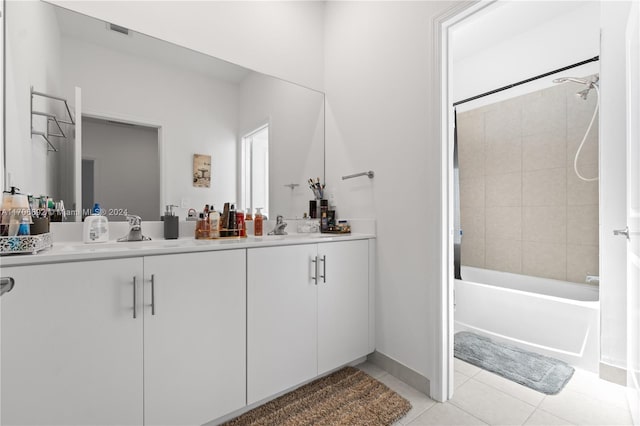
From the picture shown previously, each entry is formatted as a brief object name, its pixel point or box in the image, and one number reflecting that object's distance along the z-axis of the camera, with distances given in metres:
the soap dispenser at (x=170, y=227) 1.52
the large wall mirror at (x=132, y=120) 1.22
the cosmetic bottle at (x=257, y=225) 1.91
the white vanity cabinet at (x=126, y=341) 0.86
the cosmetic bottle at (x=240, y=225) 1.74
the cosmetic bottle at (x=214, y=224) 1.60
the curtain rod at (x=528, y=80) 2.17
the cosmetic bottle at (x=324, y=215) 2.04
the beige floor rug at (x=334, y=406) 1.32
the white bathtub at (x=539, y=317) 1.75
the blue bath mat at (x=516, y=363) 1.62
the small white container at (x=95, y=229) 1.31
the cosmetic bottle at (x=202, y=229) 1.57
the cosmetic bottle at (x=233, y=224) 1.71
